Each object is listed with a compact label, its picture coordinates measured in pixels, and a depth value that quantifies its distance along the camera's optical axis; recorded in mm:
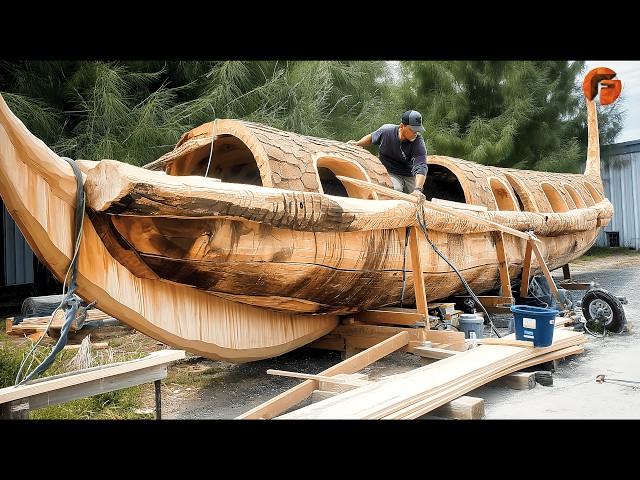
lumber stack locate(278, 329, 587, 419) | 2586
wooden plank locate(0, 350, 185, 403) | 2348
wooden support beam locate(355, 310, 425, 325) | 4199
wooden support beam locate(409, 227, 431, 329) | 4168
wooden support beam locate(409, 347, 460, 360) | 3797
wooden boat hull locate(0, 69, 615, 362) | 2484
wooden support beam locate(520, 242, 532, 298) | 5996
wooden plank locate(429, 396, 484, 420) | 2945
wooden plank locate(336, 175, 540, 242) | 3996
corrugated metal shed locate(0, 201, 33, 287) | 8047
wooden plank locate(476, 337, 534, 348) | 3893
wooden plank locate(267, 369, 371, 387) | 3035
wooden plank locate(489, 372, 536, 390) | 3639
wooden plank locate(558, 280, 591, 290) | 6602
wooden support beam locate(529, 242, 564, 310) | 5109
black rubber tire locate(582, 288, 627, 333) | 5125
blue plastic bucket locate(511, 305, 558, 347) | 3820
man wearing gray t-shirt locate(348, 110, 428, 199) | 4559
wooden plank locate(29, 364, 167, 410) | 2477
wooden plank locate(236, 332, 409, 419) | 2740
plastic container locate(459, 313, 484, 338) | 4602
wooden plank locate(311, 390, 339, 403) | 3029
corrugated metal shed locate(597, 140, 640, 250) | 12039
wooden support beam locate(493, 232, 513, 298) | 5676
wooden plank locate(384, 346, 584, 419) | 2675
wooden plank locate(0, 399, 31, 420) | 2314
